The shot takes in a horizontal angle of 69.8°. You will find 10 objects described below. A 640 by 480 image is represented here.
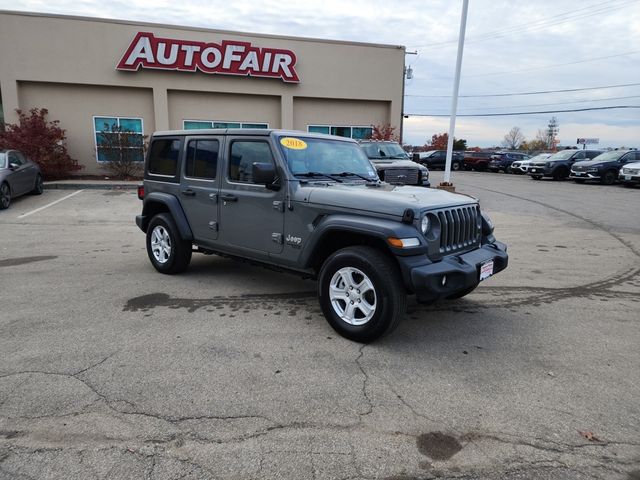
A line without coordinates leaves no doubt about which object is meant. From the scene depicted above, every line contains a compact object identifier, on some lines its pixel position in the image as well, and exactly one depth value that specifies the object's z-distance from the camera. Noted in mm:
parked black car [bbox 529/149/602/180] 24781
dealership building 17953
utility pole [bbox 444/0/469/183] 15562
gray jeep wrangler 3877
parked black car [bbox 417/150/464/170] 35312
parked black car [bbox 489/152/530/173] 33562
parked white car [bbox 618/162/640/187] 19984
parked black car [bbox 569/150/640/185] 21969
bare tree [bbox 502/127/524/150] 93312
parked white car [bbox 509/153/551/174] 26867
